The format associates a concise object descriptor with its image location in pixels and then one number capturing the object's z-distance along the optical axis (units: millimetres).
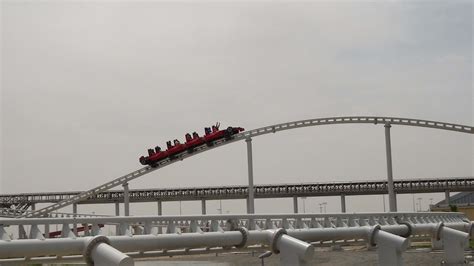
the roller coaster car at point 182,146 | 60750
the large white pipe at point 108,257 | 20453
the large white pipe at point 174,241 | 23812
